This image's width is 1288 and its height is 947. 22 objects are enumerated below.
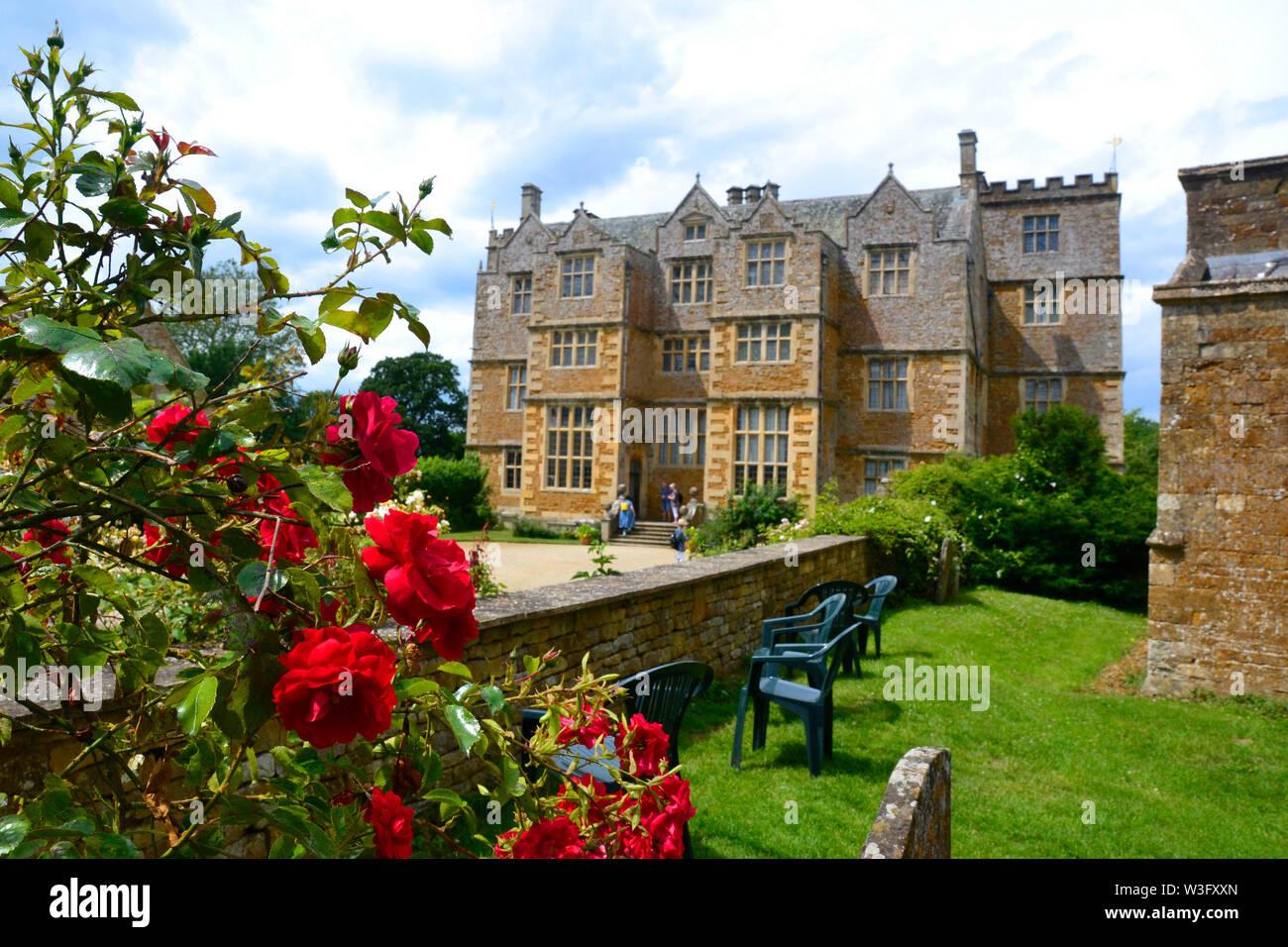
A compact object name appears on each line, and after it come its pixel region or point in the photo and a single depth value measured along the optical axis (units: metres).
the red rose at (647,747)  1.77
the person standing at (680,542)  19.81
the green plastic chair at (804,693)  5.40
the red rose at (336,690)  1.00
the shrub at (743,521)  15.57
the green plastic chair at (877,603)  8.88
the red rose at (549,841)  1.34
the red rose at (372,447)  1.19
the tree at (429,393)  50.00
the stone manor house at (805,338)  23.67
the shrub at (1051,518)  14.79
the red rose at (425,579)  1.12
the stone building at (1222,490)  7.43
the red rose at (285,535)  1.29
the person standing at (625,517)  24.50
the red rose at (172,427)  1.29
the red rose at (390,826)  1.22
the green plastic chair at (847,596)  7.53
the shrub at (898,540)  13.35
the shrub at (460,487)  27.95
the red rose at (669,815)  1.64
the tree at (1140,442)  45.72
